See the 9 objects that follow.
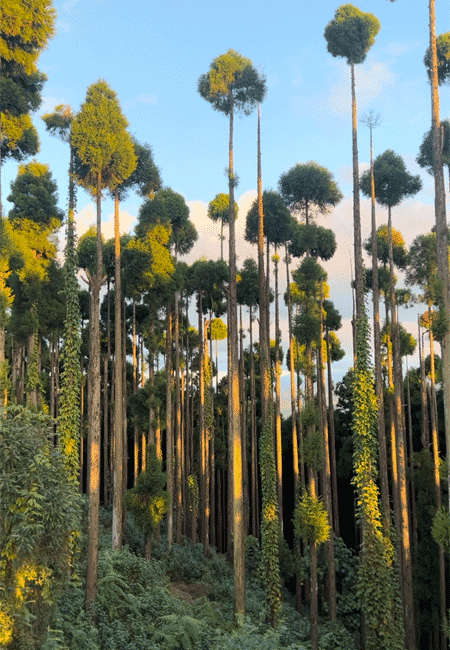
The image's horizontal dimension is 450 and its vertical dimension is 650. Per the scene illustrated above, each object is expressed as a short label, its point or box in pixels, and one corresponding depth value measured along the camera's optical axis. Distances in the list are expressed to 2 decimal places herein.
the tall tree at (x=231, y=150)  17.42
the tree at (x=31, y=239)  24.97
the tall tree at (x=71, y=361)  17.30
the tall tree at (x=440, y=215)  13.64
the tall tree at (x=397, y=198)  22.98
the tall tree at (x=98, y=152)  15.97
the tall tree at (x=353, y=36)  22.78
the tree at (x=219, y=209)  41.28
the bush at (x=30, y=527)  9.63
